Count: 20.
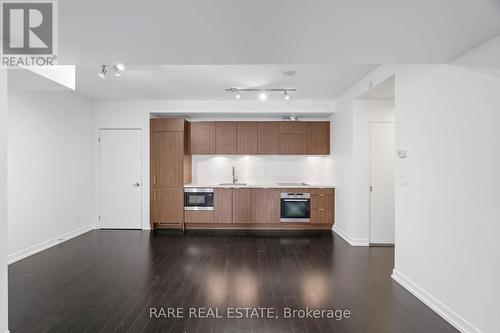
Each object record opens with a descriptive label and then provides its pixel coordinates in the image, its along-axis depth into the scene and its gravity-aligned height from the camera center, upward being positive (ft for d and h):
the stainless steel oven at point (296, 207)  17.21 -2.87
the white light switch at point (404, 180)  9.41 -0.54
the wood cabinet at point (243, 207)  17.25 -2.87
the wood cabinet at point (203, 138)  18.17 +2.05
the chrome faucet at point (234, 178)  19.01 -0.94
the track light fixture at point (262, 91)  14.42 +4.46
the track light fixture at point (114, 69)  11.12 +4.42
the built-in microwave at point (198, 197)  17.19 -2.17
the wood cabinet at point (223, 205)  17.25 -2.73
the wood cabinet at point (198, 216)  17.12 -3.48
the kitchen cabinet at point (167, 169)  17.04 -0.22
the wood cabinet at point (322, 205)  17.20 -2.72
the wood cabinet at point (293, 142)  18.28 +1.76
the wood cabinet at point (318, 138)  18.28 +2.06
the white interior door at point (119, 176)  17.40 -0.72
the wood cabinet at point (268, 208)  17.22 -2.93
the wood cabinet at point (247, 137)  18.17 +2.12
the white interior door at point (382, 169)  14.10 -0.18
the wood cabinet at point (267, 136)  18.20 +2.20
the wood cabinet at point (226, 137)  18.15 +2.11
